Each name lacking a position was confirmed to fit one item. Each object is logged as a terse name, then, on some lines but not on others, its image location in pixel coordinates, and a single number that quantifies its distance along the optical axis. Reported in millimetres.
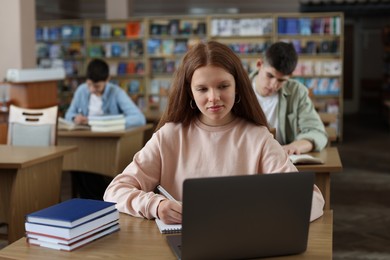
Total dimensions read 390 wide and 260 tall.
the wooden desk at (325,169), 3088
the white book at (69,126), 4883
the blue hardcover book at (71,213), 1628
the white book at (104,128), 4855
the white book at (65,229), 1606
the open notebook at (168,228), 1768
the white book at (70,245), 1616
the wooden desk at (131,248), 1571
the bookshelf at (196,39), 10297
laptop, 1389
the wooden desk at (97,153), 4836
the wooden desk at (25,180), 3346
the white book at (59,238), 1611
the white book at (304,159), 3088
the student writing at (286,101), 3482
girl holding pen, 1965
